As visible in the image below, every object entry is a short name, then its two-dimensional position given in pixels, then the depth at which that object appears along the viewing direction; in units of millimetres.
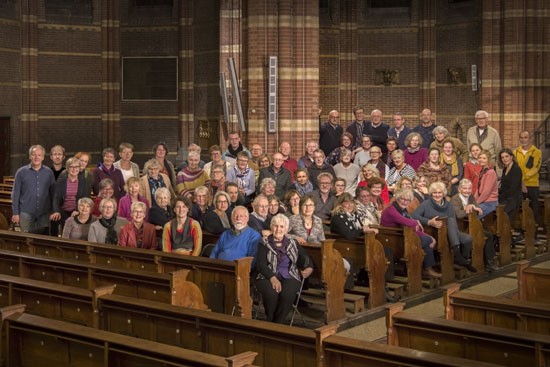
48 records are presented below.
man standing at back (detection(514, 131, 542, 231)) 13250
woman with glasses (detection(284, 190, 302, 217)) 10094
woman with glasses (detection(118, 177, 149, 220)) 10352
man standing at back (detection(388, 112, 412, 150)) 14453
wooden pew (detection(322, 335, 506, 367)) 5012
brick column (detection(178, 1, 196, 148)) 24531
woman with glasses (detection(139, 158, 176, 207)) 11258
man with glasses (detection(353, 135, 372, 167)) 13102
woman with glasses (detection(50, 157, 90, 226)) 11188
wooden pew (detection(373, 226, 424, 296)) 9914
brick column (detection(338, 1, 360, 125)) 25047
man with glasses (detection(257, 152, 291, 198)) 12195
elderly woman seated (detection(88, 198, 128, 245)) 9750
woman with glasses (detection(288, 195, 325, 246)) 9578
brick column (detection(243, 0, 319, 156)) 16438
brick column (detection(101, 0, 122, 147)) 24625
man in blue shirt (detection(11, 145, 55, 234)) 11234
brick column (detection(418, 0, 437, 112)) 24453
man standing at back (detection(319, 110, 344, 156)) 15445
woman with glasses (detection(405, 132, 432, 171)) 12789
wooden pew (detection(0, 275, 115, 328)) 7086
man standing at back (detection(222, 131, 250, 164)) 13867
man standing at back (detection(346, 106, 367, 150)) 14980
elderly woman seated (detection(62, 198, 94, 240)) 10086
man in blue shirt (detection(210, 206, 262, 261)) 8797
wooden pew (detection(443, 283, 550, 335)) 6459
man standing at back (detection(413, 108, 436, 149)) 14529
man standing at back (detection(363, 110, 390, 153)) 14664
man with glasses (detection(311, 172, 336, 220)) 10836
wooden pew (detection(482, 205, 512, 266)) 11672
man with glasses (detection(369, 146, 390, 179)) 12328
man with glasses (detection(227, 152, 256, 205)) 12492
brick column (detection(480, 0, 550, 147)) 21891
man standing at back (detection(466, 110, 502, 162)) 13672
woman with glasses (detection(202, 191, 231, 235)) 9820
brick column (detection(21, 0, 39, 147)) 23281
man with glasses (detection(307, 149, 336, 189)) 12312
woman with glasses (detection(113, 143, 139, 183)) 11891
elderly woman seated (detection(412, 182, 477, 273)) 10672
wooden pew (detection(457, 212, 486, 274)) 11055
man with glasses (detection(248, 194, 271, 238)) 9586
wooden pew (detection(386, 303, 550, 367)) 5625
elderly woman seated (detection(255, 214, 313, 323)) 8500
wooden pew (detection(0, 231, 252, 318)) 8047
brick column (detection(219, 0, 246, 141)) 20109
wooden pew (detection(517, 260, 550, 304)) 7695
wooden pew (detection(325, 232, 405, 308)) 9484
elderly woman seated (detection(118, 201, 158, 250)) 9523
